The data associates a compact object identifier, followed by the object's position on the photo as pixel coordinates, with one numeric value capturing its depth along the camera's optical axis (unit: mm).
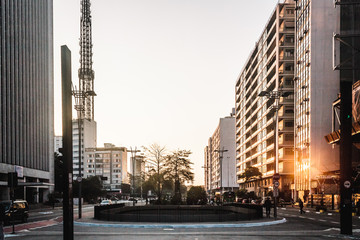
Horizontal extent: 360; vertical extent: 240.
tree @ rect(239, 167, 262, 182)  104000
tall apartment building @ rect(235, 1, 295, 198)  88250
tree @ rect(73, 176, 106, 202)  103688
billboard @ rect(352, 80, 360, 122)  59119
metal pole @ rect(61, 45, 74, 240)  10359
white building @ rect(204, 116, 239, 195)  169625
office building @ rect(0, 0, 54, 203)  66062
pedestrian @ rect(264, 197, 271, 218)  34688
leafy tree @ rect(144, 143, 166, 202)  66125
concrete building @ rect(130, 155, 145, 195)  65688
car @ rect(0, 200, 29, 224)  29781
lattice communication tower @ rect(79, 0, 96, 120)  163000
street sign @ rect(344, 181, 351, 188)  19672
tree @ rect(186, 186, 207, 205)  56188
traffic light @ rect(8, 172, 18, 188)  21891
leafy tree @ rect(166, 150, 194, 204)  66188
